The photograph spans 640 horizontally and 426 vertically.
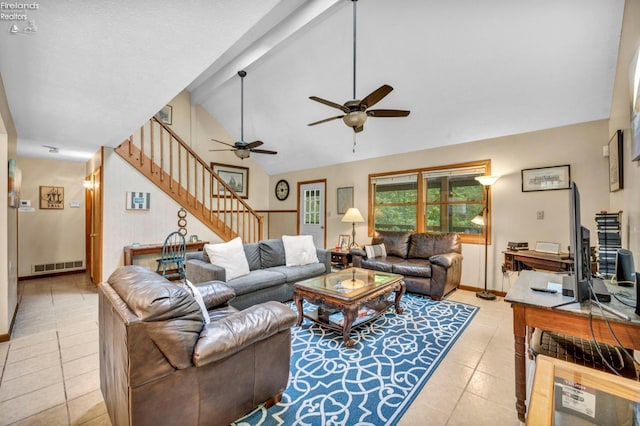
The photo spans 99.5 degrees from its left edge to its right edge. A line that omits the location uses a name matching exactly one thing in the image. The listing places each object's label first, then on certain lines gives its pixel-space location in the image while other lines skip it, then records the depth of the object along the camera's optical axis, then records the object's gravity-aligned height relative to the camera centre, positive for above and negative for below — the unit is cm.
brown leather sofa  376 -76
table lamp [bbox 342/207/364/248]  520 -8
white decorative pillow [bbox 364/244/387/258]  453 -66
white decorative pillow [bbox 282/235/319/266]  396 -58
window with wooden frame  438 +22
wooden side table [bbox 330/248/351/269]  503 -89
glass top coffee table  251 -85
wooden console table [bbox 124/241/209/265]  408 -60
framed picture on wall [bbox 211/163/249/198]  677 +93
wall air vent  500 -105
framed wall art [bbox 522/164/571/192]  359 +46
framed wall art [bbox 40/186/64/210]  503 +28
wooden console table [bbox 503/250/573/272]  311 -59
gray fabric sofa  304 -79
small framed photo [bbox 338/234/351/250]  572 -61
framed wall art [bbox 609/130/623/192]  242 +48
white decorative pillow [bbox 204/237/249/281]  321 -57
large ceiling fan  265 +106
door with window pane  651 +2
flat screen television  134 -20
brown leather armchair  117 -70
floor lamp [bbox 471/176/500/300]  383 -11
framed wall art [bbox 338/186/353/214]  597 +29
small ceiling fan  446 +107
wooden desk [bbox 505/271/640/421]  125 -55
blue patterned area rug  166 -123
